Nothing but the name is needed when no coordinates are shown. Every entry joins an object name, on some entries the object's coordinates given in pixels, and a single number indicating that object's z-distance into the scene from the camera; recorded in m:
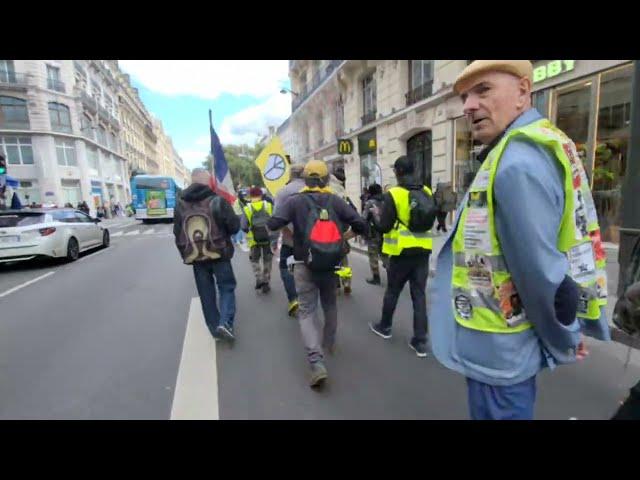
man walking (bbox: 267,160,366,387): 2.85
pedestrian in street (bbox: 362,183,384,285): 5.84
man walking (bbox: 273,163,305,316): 3.93
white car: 7.82
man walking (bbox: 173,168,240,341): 3.53
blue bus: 23.41
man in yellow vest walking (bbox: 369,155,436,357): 3.21
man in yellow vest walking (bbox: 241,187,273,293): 5.42
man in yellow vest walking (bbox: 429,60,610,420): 1.15
